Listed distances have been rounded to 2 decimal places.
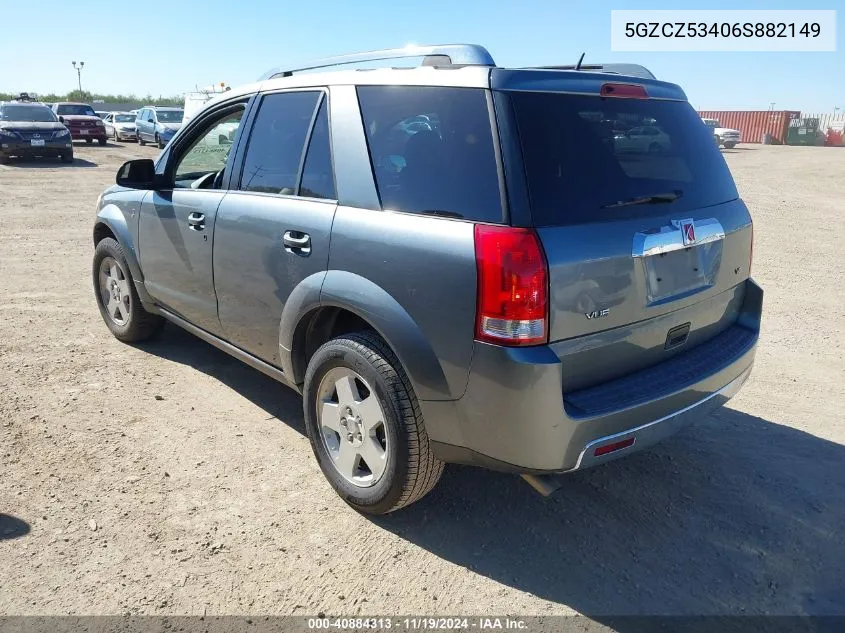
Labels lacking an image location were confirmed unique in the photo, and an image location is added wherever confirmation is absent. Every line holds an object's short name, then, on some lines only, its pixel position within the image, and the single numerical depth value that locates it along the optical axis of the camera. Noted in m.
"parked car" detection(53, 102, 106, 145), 29.53
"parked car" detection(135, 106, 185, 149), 27.65
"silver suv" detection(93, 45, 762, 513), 2.45
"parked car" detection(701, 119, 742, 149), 36.31
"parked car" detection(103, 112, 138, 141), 33.06
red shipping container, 45.94
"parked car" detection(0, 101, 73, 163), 20.48
